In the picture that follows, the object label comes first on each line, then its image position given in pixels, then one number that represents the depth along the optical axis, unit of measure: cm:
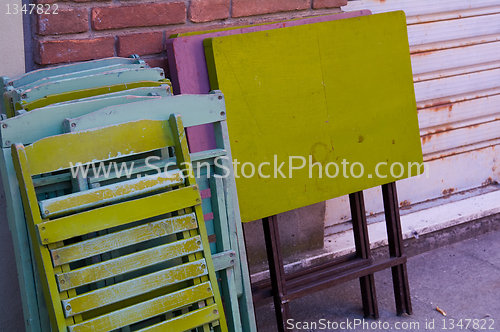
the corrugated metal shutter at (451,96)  428
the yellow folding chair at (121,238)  292
